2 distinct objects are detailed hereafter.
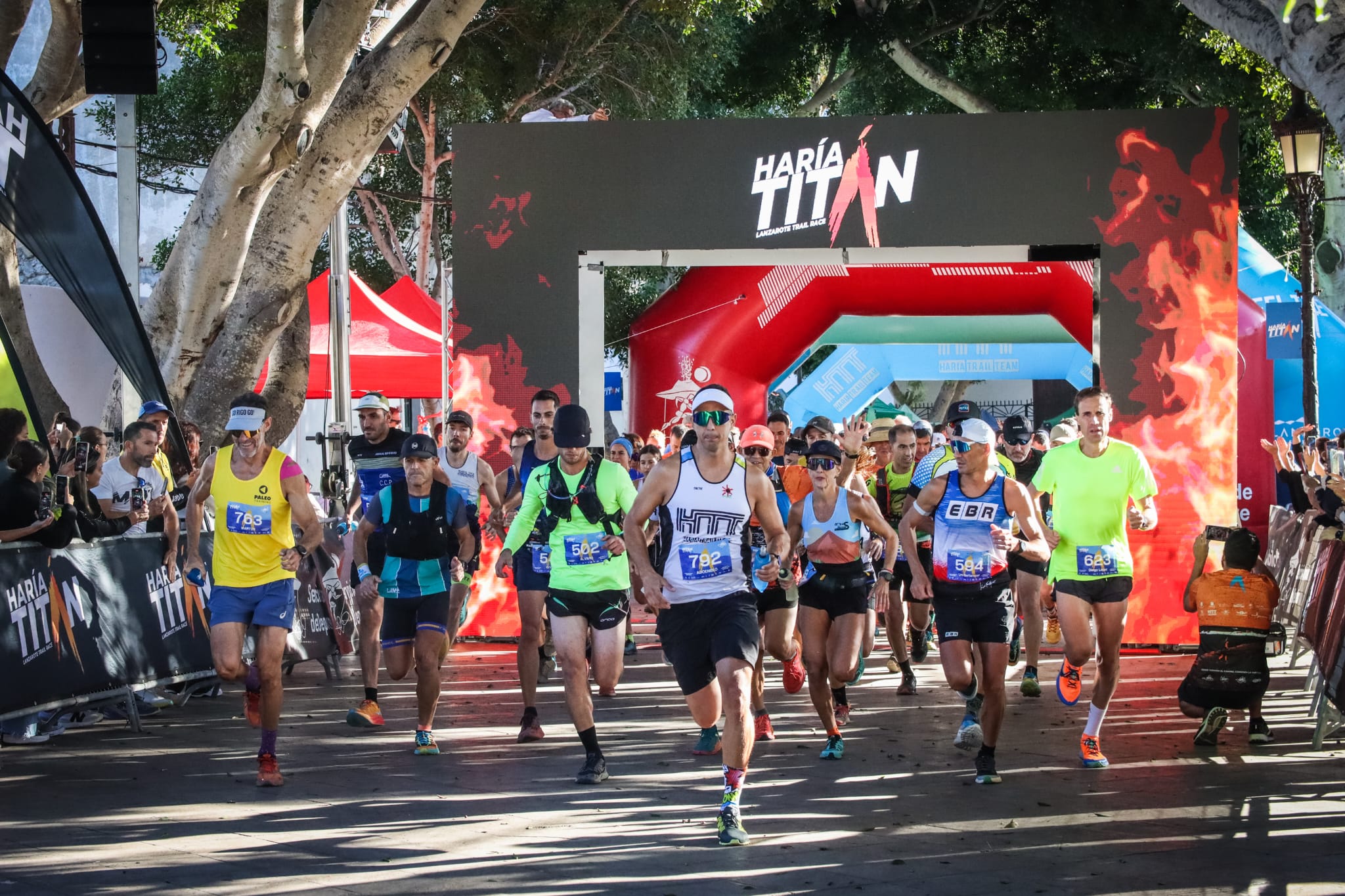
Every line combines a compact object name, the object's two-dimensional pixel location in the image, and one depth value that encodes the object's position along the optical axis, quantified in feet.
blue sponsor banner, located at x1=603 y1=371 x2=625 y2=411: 97.66
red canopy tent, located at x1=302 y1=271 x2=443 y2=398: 65.10
